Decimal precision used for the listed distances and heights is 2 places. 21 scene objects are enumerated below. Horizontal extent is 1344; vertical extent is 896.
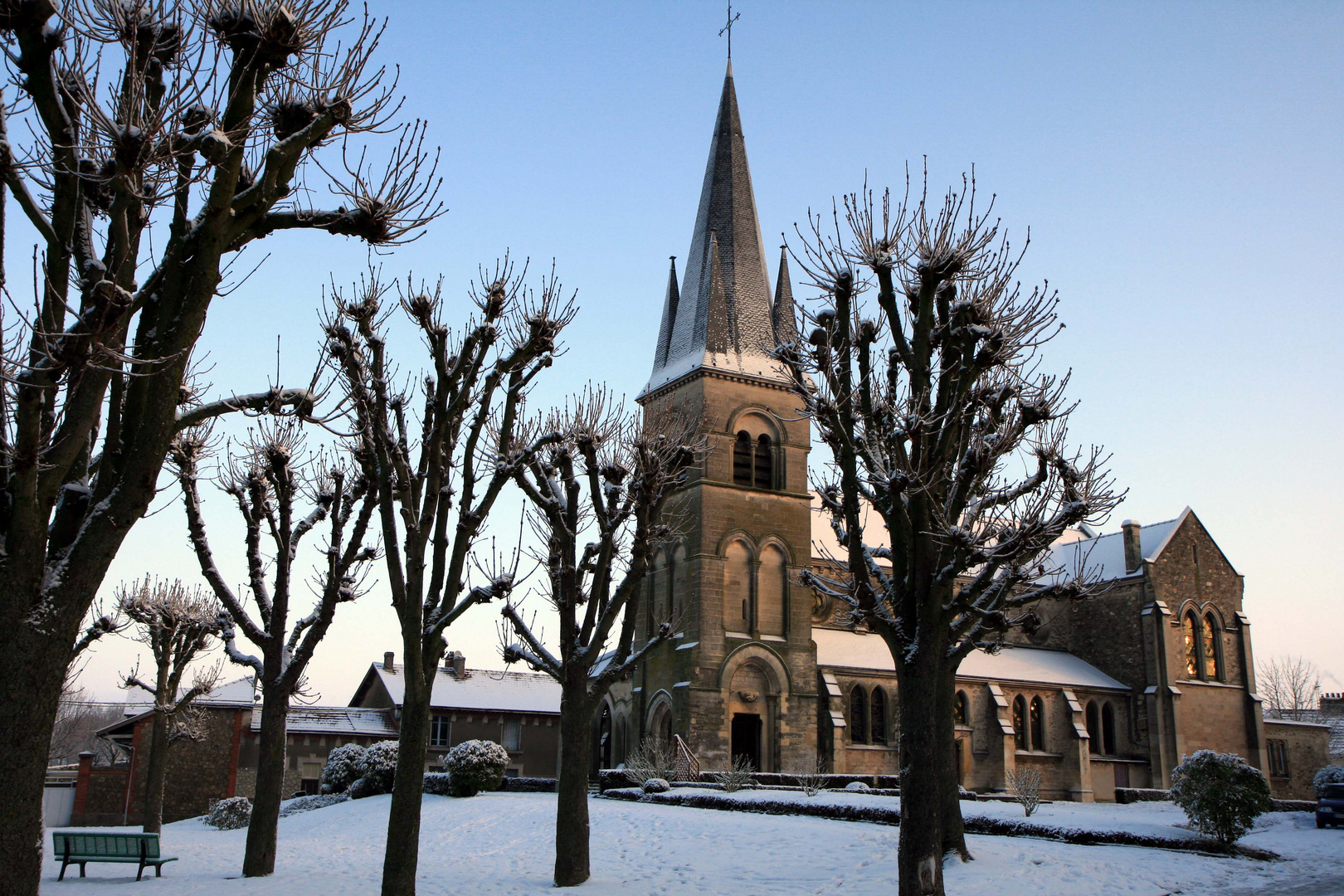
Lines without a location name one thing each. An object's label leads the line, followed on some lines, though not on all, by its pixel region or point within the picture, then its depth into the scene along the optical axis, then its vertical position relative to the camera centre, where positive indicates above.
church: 33.59 +2.50
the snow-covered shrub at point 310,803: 28.86 -2.90
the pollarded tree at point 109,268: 6.51 +2.94
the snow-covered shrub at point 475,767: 25.03 -1.51
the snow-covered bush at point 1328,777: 24.67 -1.31
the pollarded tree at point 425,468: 12.16 +2.86
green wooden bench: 15.12 -2.20
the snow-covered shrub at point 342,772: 29.56 -1.97
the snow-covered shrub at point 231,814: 27.58 -3.01
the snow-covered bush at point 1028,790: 19.88 -1.43
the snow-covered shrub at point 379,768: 27.11 -1.70
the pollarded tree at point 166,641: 24.73 +1.38
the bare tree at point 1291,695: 83.00 +2.01
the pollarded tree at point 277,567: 15.05 +1.98
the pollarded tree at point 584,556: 14.16 +2.18
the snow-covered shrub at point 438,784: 25.58 -2.00
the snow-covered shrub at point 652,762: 26.42 -1.48
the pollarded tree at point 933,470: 12.22 +3.09
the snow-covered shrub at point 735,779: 24.12 -1.62
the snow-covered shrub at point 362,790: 27.21 -2.27
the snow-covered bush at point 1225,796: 17.50 -1.28
